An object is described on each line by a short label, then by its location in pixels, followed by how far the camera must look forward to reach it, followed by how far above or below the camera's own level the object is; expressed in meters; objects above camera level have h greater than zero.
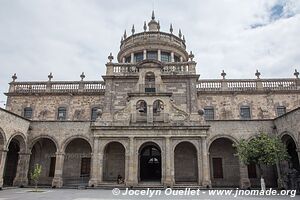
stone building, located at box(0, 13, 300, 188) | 21.50 +3.67
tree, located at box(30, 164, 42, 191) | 18.50 -0.29
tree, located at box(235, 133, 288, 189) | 17.73 +1.37
